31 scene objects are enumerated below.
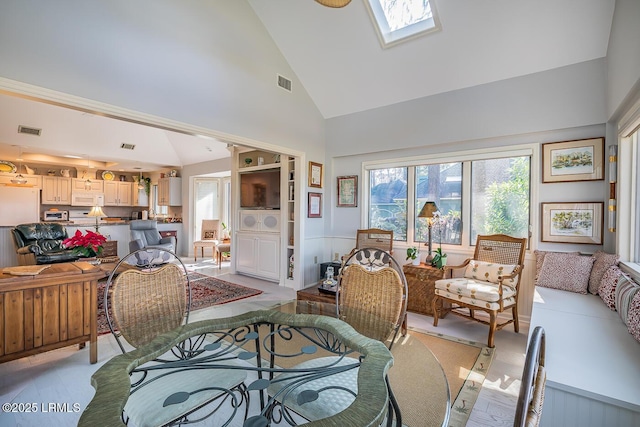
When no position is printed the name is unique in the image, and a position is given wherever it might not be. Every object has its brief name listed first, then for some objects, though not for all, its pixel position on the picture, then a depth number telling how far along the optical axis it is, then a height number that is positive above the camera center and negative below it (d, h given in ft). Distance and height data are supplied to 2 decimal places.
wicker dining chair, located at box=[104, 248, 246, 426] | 3.93 -2.31
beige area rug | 5.47 -4.18
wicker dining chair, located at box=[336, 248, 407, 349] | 5.88 -1.95
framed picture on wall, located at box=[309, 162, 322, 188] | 16.12 +2.19
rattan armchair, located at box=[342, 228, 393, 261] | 14.17 -1.34
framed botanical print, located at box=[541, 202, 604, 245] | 9.98 -0.27
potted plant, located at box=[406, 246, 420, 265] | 12.82 -1.90
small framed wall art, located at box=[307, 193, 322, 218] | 16.05 +0.37
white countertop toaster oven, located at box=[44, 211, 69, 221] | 24.91 -0.57
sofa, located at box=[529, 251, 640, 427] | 4.54 -2.70
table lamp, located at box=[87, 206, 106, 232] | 20.47 -0.18
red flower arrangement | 9.89 -1.16
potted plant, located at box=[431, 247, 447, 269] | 11.89 -1.96
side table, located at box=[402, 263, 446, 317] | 11.83 -3.10
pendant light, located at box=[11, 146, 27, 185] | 21.40 +2.29
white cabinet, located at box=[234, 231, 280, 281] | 17.04 -2.69
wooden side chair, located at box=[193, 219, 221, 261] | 25.93 -1.82
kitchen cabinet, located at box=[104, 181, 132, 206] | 28.25 +1.77
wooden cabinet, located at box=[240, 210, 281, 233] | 17.24 -0.55
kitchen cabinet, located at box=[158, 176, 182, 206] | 26.63 +1.86
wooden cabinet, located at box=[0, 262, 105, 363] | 6.90 -2.65
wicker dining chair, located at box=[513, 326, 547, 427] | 1.93 -1.33
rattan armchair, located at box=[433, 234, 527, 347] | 9.33 -2.52
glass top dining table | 2.89 -2.18
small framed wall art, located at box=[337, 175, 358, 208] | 16.26 +1.26
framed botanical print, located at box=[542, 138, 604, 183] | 9.96 +1.99
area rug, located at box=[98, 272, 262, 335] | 12.61 -4.20
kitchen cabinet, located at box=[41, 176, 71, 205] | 24.75 +1.71
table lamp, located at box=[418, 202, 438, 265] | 12.38 +0.11
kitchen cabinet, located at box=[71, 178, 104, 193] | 26.26 +2.31
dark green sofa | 16.07 -2.09
